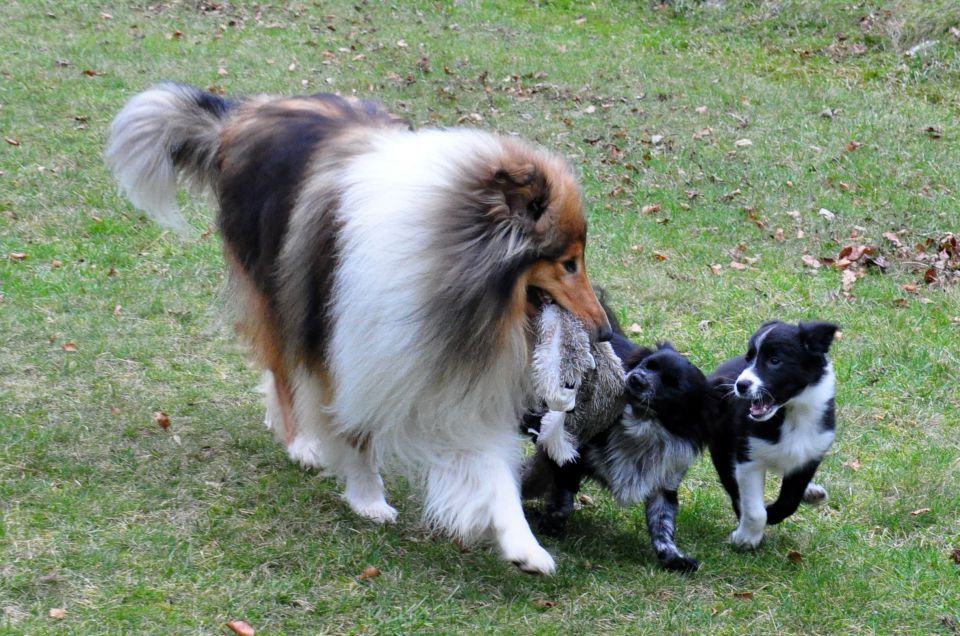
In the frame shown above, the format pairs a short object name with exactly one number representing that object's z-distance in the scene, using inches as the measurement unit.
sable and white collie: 301.7
